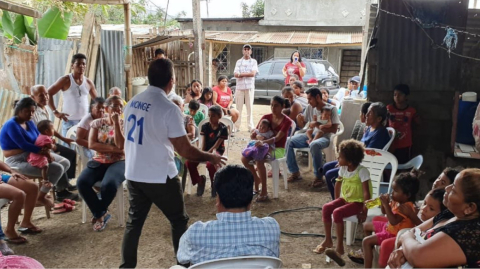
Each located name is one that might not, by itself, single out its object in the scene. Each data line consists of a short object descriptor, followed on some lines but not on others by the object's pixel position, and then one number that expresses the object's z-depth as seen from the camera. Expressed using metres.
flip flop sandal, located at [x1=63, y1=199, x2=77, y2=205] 5.36
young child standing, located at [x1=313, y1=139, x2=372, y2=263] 3.87
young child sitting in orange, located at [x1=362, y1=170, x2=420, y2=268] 3.23
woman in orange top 8.77
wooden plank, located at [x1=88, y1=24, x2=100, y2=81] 8.15
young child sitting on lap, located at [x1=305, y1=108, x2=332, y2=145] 6.27
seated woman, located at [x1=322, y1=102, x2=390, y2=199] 4.84
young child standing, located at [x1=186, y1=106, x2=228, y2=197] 5.70
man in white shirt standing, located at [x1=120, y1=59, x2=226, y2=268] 3.25
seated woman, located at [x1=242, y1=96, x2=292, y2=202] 5.65
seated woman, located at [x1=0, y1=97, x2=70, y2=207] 4.70
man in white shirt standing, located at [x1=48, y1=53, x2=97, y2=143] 5.98
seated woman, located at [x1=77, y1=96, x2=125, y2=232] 4.61
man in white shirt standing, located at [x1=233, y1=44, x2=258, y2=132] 9.50
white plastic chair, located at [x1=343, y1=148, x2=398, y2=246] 4.31
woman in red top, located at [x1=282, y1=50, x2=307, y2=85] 10.05
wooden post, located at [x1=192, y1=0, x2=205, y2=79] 9.46
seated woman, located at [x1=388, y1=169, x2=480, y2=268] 2.04
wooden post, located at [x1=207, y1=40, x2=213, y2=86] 14.57
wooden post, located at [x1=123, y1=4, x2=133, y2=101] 7.49
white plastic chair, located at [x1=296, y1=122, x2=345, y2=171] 6.36
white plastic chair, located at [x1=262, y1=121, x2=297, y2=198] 5.67
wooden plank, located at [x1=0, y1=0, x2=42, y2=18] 4.70
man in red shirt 5.16
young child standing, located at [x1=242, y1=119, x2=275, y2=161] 5.58
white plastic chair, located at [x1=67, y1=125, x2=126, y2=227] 4.78
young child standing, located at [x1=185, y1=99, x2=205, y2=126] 6.55
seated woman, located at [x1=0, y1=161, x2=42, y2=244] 4.16
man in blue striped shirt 2.27
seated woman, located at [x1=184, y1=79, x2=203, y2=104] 7.78
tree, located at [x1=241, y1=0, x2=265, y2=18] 26.28
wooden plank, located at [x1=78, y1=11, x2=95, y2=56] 8.00
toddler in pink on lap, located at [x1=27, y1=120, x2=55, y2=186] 4.78
